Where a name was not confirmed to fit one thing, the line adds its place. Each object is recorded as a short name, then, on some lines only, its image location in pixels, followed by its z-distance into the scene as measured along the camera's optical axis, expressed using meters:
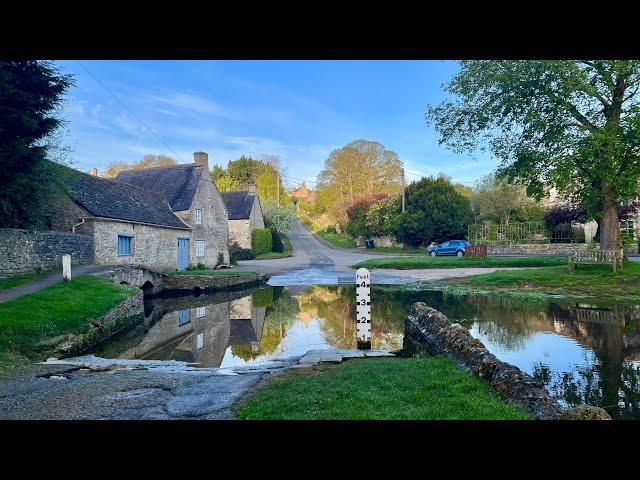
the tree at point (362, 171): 49.03
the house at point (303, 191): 97.43
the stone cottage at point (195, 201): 26.34
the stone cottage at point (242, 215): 39.16
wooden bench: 16.20
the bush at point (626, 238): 22.18
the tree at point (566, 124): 14.52
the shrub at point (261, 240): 39.88
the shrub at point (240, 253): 36.51
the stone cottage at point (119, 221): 17.86
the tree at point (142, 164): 54.00
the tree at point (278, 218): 45.47
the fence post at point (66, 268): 12.78
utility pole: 36.62
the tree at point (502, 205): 34.24
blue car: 31.23
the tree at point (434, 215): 34.75
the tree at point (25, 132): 12.09
